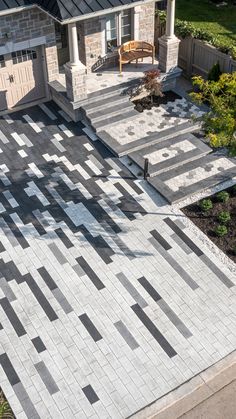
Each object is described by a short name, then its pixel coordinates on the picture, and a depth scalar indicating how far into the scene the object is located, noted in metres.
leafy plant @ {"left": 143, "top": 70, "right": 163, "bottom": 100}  21.47
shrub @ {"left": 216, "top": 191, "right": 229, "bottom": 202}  17.56
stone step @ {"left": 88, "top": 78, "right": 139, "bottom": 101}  21.28
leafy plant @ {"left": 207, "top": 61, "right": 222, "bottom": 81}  22.16
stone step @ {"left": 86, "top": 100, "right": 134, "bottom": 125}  20.77
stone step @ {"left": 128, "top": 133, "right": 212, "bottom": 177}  19.05
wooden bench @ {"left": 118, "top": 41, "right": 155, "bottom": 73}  22.27
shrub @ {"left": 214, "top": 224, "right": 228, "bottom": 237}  16.44
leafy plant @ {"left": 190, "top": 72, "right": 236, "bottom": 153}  14.88
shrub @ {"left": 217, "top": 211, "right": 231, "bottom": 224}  16.78
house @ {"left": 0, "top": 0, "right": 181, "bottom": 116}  18.84
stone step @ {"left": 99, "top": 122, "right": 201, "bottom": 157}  19.70
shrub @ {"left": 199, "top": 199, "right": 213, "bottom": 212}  17.27
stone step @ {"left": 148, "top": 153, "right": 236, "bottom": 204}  18.05
